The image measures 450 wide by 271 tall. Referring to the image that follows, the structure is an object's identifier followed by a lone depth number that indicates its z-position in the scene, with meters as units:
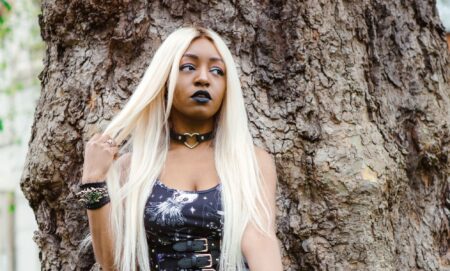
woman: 3.16
